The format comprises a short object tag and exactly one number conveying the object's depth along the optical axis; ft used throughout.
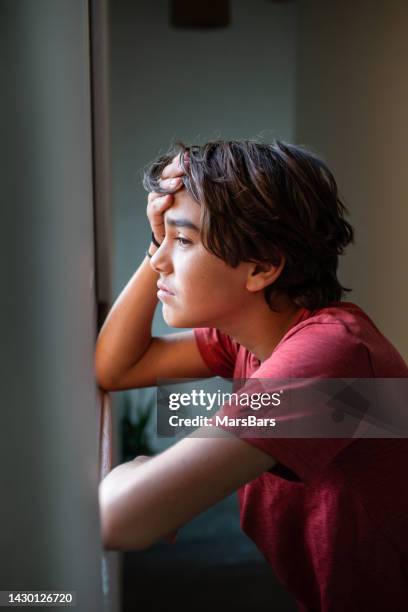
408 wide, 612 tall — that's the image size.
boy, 1.83
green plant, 2.49
